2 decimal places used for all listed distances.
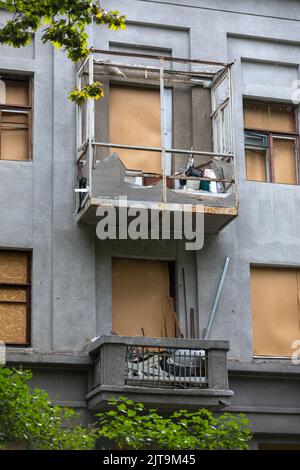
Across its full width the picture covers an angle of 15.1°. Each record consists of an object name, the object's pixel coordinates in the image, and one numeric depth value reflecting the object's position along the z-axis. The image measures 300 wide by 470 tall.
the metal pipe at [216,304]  21.92
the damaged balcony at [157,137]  21.36
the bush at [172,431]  17.73
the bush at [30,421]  17.00
